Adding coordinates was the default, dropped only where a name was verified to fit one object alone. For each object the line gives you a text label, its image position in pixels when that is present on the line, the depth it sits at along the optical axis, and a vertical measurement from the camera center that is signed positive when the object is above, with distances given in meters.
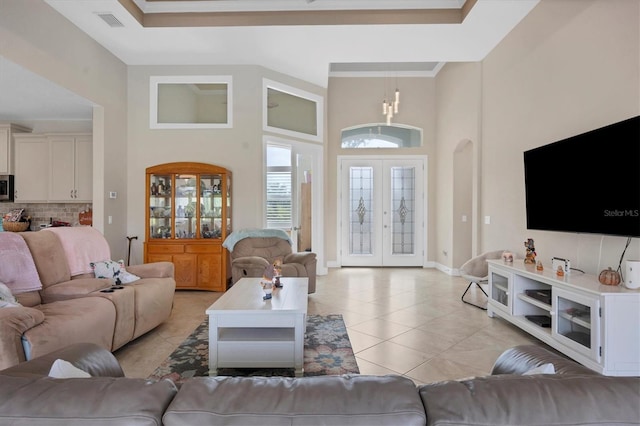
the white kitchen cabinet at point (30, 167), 5.20 +0.67
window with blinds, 5.71 +0.39
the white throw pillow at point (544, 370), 1.00 -0.49
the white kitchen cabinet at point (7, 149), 5.15 +0.95
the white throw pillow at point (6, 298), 2.18 -0.60
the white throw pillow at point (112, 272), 3.30 -0.62
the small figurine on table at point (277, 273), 3.24 -0.61
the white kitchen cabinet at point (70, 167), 5.18 +0.67
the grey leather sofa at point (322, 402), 0.72 -0.44
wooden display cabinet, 4.95 -0.17
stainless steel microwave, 5.14 +0.36
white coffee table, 2.45 -0.97
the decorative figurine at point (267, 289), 2.82 -0.67
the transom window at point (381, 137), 7.18 +1.59
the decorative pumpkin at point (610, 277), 2.54 -0.51
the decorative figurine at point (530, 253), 3.63 -0.46
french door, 7.12 -0.01
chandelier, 6.09 +1.93
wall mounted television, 2.48 +0.25
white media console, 2.36 -0.85
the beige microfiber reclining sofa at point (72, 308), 2.01 -0.74
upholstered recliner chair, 4.51 -0.59
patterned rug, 2.53 -1.23
